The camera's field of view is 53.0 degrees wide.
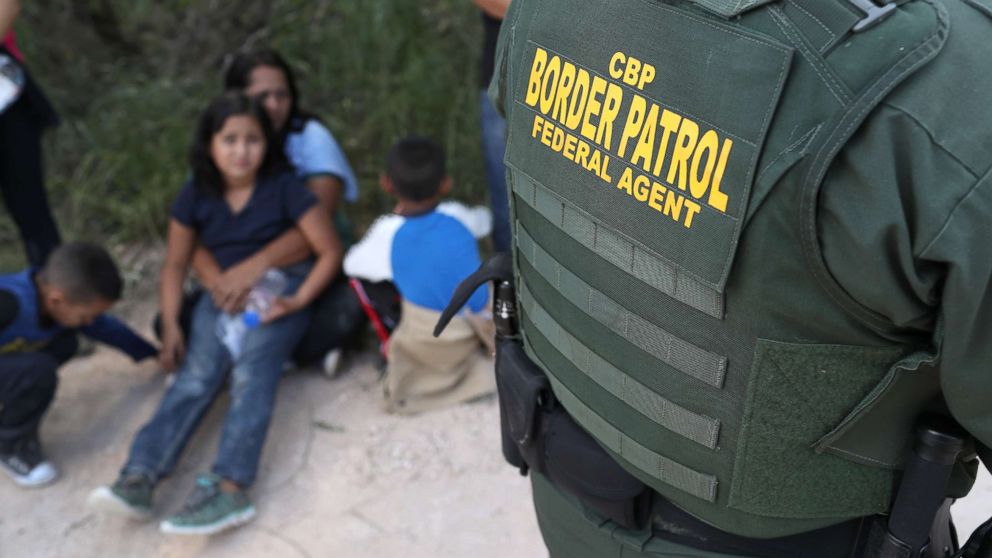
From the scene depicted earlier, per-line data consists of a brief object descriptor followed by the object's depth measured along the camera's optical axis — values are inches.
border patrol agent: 37.5
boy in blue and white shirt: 119.8
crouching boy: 115.0
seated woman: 130.7
